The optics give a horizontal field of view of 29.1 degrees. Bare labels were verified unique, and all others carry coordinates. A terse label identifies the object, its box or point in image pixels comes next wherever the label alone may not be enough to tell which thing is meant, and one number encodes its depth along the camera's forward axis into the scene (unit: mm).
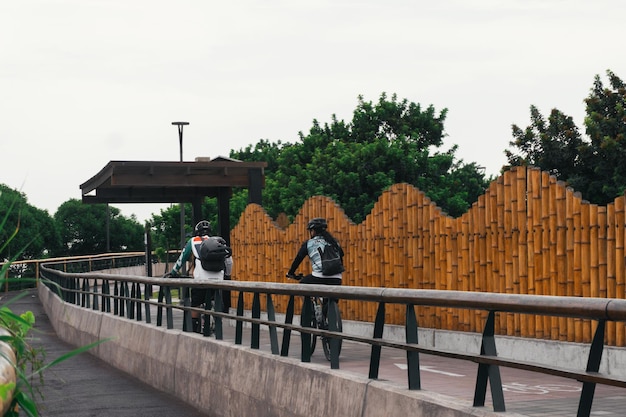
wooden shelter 26766
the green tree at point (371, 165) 52125
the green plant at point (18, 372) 4301
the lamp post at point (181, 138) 51406
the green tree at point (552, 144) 47594
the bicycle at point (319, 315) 14273
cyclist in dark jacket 14961
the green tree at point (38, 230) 120175
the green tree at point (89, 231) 144875
